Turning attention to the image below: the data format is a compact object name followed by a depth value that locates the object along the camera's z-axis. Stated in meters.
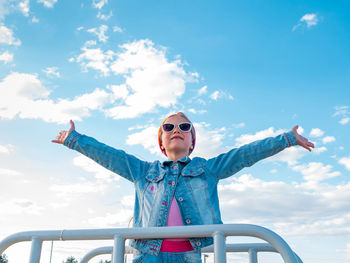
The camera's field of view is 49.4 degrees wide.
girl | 2.71
